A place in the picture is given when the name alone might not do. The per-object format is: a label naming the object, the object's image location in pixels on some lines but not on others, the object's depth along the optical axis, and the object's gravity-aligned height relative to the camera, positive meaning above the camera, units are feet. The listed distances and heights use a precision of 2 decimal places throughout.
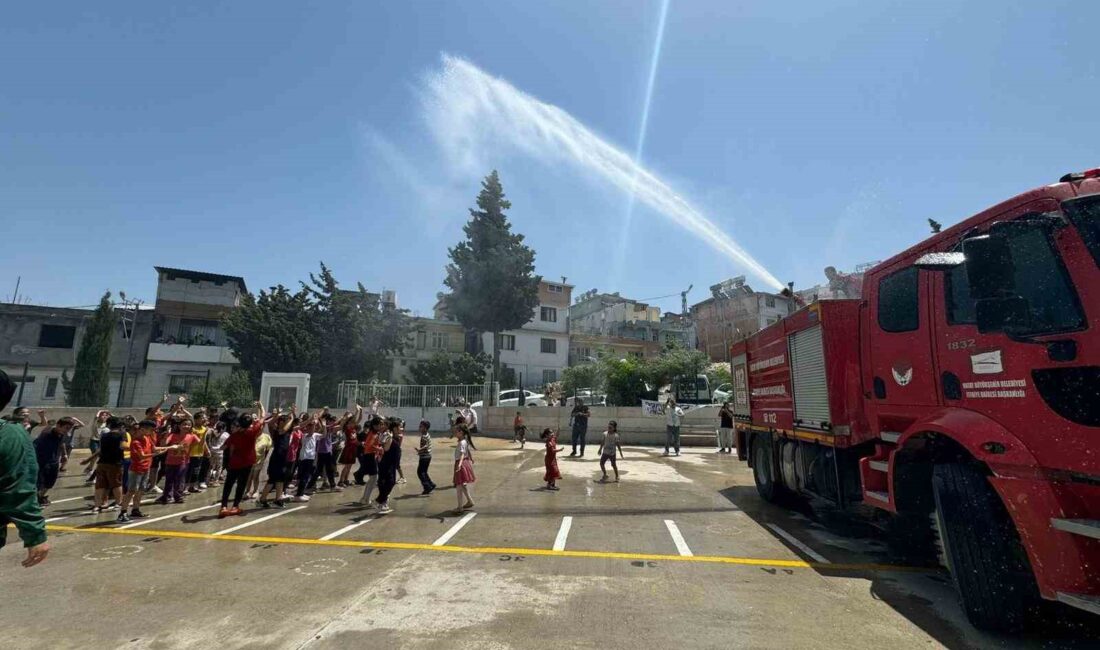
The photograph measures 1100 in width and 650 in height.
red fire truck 10.71 +0.11
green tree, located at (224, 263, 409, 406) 88.63 +11.24
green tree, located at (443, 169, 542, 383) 115.03 +27.61
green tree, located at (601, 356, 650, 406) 85.14 +2.74
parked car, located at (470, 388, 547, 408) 93.50 -0.25
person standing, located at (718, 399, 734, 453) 56.08 -3.73
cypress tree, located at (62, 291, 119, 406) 87.61 +5.17
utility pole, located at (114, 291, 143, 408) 103.93 +15.27
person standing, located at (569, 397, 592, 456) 52.90 -2.52
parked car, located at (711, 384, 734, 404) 86.58 +0.75
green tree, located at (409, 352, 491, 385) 101.09 +5.31
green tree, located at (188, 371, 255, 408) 77.10 -0.13
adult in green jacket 9.09 -1.95
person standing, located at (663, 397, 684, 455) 56.29 -2.98
